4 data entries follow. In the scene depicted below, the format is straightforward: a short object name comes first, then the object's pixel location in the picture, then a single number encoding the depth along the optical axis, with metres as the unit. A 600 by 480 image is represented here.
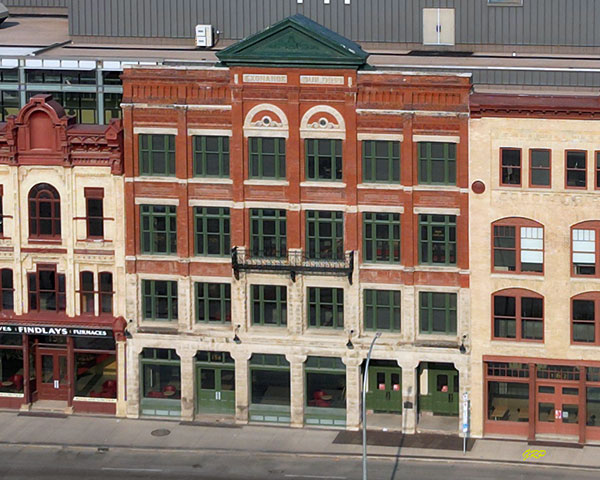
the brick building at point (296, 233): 85.75
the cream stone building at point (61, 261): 88.69
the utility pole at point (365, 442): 77.62
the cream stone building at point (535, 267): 84.19
